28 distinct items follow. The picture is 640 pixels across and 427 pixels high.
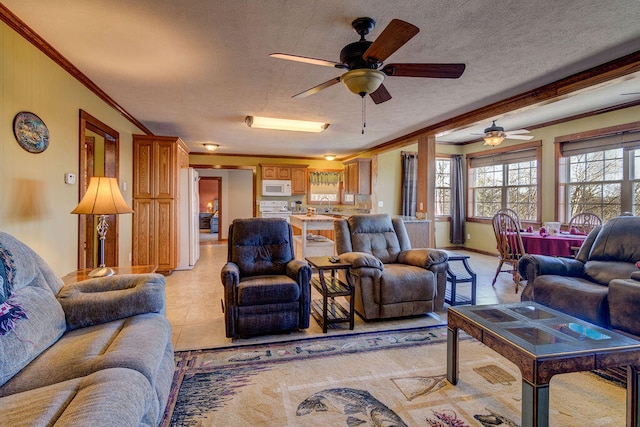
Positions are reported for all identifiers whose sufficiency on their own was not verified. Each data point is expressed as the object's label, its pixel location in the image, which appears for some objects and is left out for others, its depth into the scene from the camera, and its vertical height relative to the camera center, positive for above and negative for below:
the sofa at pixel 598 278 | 2.22 -0.57
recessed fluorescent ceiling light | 4.94 +1.38
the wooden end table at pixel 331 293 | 2.88 -0.76
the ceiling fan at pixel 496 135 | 5.02 +1.22
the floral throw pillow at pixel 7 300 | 1.36 -0.41
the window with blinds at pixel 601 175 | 4.67 +0.58
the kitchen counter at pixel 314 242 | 5.29 -0.55
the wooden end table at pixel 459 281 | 3.41 -0.76
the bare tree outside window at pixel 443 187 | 7.77 +0.57
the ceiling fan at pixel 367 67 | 2.20 +1.02
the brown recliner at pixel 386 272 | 3.05 -0.60
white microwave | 8.27 +0.58
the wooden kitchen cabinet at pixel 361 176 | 7.61 +0.81
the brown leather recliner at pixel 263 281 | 2.68 -0.63
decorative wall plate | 2.36 +0.58
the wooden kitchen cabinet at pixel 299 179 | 8.51 +0.80
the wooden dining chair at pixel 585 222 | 4.67 -0.16
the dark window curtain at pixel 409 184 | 7.54 +0.62
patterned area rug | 1.72 -1.11
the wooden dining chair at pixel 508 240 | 4.38 -0.41
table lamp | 2.60 +0.05
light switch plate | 3.01 +0.28
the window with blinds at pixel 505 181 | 6.12 +0.63
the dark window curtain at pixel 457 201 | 7.57 +0.23
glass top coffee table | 1.41 -0.65
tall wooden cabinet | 4.97 +0.12
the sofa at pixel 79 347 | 1.07 -0.64
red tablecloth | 3.95 -0.41
